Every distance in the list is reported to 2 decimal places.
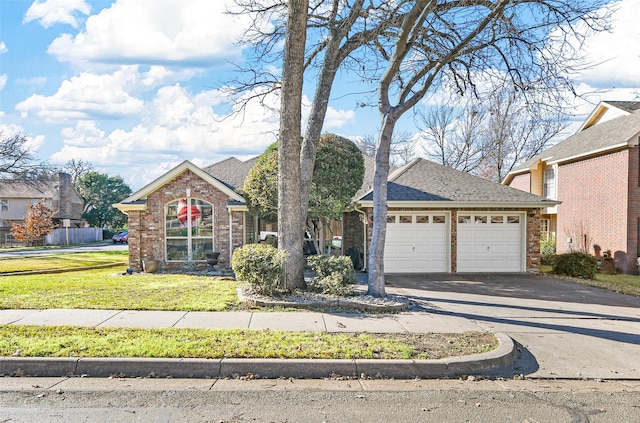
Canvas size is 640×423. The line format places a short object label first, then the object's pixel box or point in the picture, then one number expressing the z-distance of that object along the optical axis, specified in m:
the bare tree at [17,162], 32.78
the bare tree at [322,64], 11.15
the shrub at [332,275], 10.70
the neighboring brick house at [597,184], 18.50
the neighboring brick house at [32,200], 44.38
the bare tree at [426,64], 10.59
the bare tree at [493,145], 33.28
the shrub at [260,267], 10.11
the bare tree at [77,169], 63.92
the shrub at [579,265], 16.92
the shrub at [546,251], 20.93
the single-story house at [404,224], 16.52
